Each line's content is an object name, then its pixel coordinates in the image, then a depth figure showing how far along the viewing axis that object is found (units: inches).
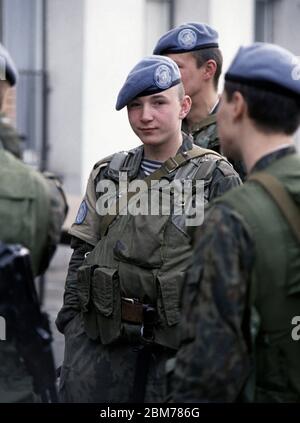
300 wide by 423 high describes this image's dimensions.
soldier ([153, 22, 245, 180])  288.8
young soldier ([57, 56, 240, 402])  231.2
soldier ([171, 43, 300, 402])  163.2
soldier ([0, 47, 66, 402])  179.1
